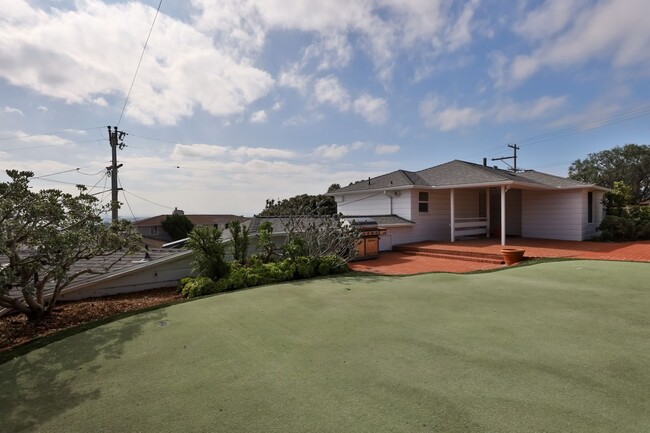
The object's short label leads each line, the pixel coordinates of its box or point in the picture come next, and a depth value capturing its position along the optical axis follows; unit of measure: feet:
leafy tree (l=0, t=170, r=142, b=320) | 15.47
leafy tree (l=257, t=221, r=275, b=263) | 31.12
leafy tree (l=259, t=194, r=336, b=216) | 35.78
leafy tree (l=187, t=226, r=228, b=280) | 25.20
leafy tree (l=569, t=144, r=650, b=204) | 120.06
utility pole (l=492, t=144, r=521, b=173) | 94.43
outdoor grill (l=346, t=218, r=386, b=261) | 37.06
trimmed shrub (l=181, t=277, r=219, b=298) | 23.00
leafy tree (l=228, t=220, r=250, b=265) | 29.53
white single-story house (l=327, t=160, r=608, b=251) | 44.75
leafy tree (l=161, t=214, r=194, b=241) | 94.84
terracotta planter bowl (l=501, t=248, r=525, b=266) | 30.91
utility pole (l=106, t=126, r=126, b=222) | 56.90
